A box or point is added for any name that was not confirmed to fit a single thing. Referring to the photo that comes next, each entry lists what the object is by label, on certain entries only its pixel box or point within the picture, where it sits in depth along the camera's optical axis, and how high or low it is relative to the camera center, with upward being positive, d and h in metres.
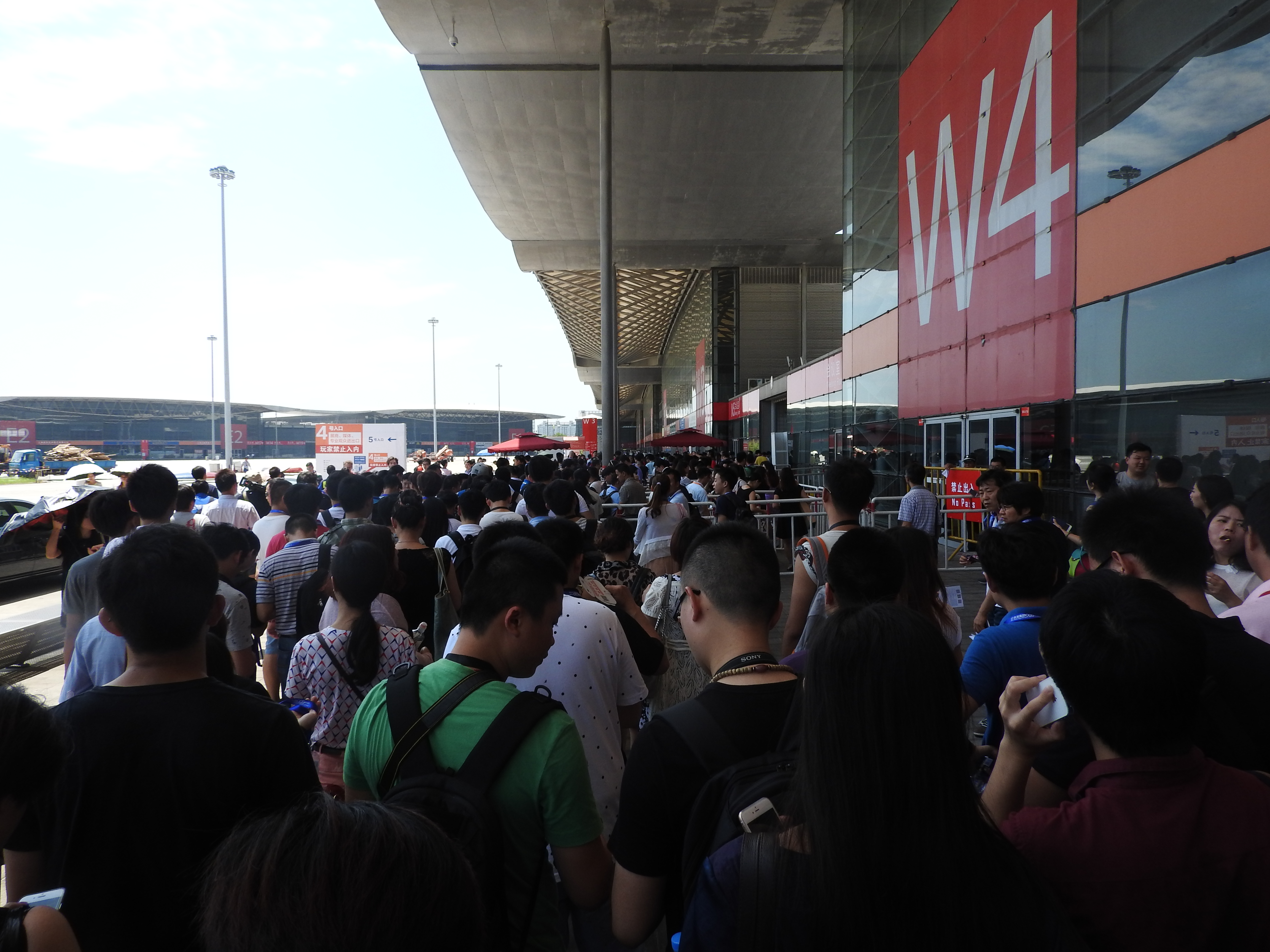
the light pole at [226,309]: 30.62 +5.32
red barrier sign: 12.45 -0.92
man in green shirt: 1.91 -0.82
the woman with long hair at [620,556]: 4.72 -0.73
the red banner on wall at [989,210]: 11.12 +3.70
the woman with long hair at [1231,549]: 4.03 -0.59
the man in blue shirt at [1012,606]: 2.68 -0.61
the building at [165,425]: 85.25 +1.01
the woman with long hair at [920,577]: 3.08 -0.55
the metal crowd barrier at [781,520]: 12.27 -1.42
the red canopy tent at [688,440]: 26.84 -0.17
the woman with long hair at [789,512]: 13.02 -1.28
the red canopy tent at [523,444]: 30.48 -0.37
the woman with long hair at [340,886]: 0.87 -0.50
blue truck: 56.71 -2.19
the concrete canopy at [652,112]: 19.45 +9.62
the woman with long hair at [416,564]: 5.45 -0.89
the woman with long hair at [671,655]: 4.29 -1.20
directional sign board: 18.72 -0.25
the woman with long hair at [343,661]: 3.27 -0.93
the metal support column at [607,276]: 20.19 +4.52
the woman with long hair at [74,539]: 7.45 -0.97
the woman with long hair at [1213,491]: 5.16 -0.35
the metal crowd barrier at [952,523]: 12.61 -1.57
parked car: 12.57 -1.94
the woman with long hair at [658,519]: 8.33 -0.88
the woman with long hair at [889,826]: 1.26 -0.62
